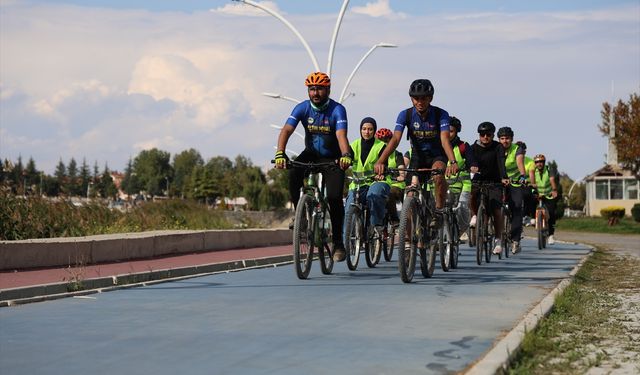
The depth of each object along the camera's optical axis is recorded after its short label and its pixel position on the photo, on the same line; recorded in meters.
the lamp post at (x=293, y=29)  31.28
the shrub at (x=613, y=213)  58.65
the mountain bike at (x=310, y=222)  11.66
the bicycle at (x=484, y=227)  16.30
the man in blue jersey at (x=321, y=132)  12.02
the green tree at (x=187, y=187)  160.86
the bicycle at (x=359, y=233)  13.35
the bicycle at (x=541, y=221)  22.78
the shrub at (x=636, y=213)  66.85
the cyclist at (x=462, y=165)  16.17
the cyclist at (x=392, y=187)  15.13
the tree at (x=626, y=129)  59.78
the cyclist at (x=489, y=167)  16.88
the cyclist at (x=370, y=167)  14.12
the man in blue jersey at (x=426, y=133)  12.57
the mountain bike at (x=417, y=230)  11.74
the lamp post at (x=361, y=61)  37.66
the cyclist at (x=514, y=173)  18.08
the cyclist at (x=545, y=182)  22.75
